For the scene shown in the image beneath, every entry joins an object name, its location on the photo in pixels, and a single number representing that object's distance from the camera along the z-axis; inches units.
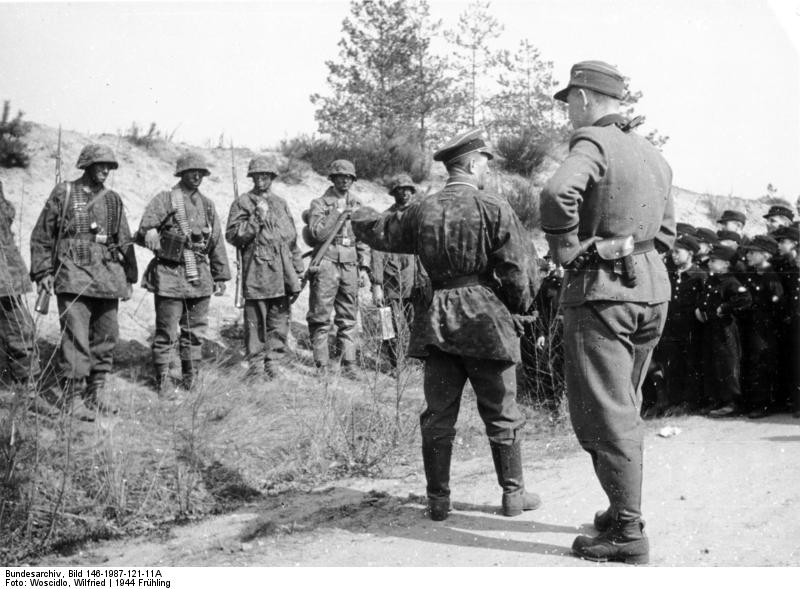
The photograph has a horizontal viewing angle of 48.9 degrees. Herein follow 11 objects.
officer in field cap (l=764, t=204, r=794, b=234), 372.8
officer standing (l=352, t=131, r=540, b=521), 204.2
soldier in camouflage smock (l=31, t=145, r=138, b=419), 300.8
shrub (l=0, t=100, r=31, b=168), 482.9
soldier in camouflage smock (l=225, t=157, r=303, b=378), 368.5
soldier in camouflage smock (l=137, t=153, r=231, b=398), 336.2
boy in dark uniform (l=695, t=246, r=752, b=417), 323.6
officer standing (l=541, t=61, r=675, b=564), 169.6
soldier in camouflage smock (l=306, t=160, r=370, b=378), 386.0
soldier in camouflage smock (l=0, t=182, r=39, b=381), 294.8
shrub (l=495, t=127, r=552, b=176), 693.3
